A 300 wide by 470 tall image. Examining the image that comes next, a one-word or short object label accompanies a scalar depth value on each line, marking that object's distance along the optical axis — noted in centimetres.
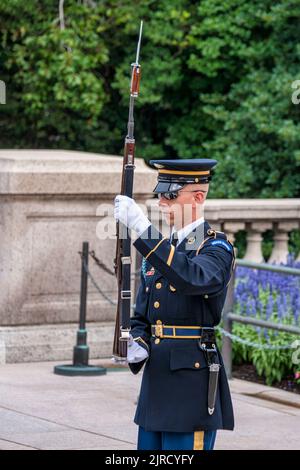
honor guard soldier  1064
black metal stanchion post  1945
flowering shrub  1925
